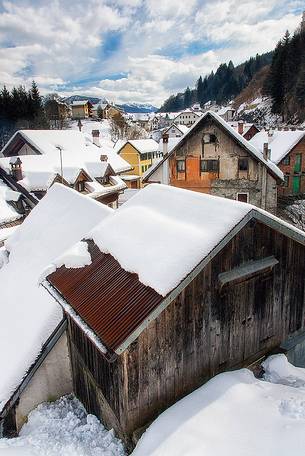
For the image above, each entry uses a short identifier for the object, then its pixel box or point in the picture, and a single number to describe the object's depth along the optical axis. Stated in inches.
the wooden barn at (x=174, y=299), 246.8
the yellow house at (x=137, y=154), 2119.2
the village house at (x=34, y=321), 341.1
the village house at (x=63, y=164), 987.3
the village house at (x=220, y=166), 858.8
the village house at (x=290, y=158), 1380.4
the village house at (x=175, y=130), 3663.9
